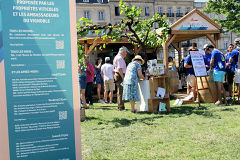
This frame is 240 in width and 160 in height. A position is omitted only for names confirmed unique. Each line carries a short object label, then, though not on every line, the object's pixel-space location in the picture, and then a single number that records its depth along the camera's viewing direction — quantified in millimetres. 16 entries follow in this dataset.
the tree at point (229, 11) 18656
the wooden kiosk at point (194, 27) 9203
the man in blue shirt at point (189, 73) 8188
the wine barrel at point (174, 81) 11711
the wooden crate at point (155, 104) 7207
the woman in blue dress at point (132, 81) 6914
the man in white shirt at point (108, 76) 9289
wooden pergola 11698
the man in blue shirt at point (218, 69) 7578
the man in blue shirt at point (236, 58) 7789
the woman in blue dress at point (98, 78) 10305
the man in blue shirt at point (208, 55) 8227
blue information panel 2164
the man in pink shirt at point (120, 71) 7589
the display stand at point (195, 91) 8007
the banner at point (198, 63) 7680
